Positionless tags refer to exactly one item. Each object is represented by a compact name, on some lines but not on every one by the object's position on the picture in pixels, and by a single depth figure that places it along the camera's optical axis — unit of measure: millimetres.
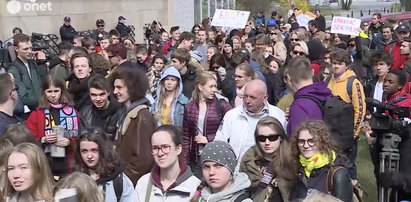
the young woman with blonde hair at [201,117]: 12438
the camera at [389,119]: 9912
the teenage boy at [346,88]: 13156
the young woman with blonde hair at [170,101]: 13129
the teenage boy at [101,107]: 11268
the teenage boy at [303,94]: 10441
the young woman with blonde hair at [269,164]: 8451
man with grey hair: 10653
